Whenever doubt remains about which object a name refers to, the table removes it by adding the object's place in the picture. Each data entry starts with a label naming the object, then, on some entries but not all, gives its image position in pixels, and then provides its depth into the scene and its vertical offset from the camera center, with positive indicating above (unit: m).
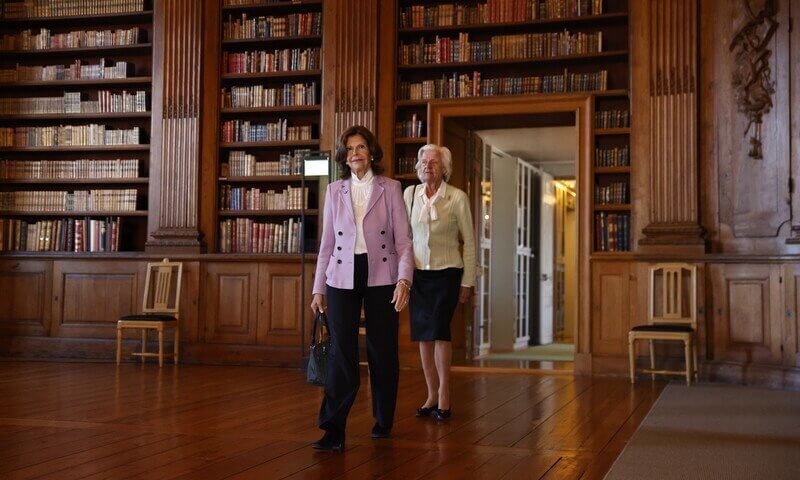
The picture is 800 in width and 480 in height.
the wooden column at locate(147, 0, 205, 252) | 8.23 +1.41
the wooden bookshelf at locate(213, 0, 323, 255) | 8.20 +1.54
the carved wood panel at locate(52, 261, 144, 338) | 8.26 -0.16
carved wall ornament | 6.86 +1.62
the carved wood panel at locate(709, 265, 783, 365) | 6.74 -0.25
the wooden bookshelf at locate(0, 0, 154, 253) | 8.59 +1.57
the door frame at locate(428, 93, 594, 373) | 7.44 +1.22
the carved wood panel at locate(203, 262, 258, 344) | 8.03 -0.21
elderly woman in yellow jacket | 4.55 +0.07
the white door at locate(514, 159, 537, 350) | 11.06 +0.31
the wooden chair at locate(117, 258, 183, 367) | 7.61 -0.22
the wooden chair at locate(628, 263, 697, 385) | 6.64 -0.27
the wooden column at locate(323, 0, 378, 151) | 7.93 +1.88
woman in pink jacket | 3.66 +0.05
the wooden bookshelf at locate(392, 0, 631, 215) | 7.57 +1.87
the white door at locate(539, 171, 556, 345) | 12.09 +0.24
